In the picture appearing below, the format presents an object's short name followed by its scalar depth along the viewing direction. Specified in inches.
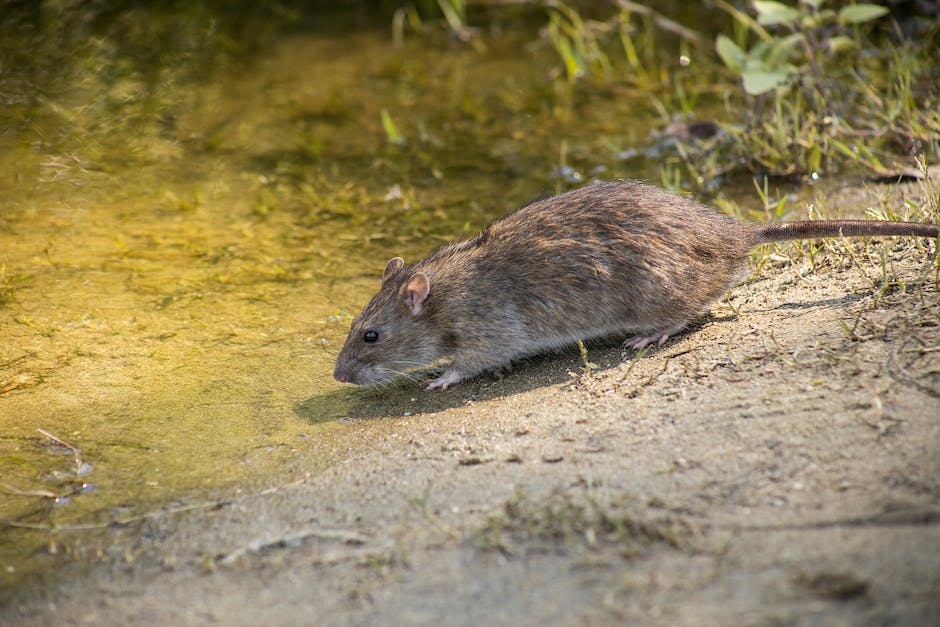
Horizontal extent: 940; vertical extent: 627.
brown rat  376.5
